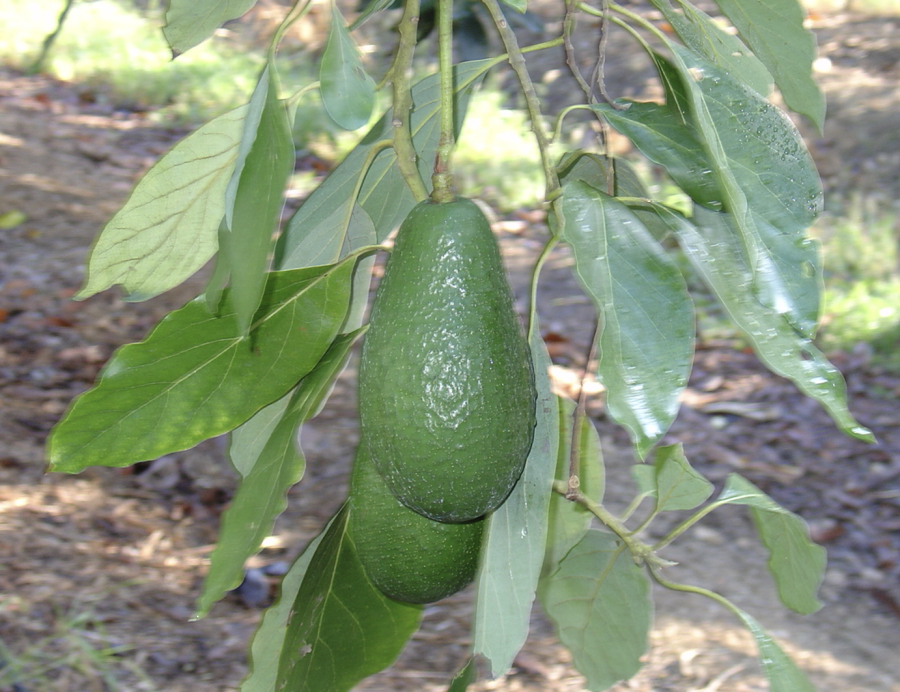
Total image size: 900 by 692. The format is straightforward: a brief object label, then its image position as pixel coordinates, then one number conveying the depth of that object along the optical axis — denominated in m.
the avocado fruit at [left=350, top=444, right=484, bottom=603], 0.78
